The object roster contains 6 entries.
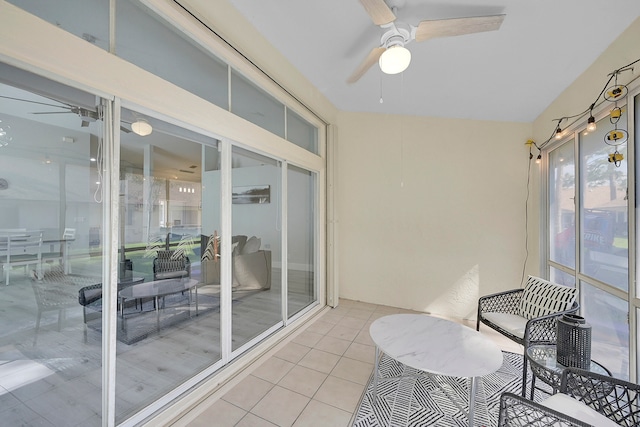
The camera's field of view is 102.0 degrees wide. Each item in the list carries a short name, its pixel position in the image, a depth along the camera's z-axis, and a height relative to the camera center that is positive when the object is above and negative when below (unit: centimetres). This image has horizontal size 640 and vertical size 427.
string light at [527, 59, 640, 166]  188 +80
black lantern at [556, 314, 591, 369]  168 -86
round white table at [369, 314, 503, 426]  172 -102
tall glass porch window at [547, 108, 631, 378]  198 -21
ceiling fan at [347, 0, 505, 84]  162 +125
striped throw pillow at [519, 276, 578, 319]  232 -82
